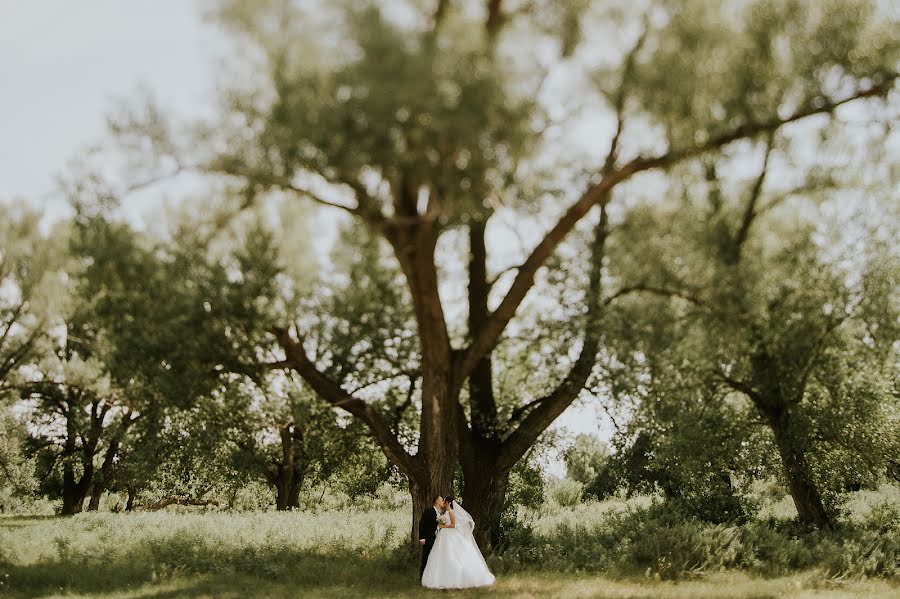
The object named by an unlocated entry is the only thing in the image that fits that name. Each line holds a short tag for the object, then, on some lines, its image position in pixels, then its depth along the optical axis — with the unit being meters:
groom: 14.05
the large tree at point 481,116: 9.72
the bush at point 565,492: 43.03
